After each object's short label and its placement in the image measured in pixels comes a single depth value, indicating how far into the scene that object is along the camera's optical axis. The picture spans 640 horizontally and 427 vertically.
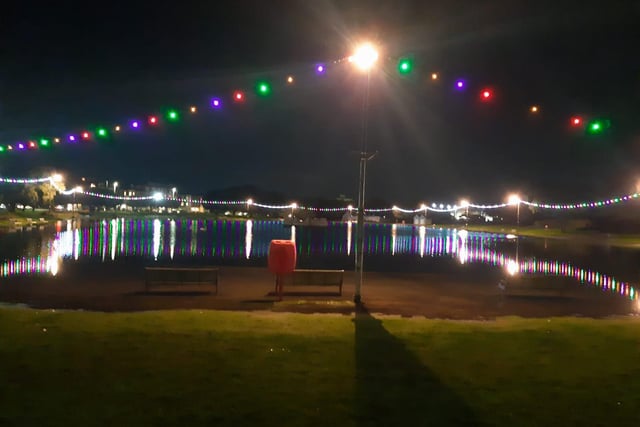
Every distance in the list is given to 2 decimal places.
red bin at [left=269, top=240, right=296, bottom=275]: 14.70
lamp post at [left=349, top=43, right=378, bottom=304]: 13.19
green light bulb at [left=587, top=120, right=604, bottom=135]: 15.27
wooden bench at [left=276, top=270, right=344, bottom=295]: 15.87
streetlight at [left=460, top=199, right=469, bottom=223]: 116.81
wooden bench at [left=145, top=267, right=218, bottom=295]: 15.77
